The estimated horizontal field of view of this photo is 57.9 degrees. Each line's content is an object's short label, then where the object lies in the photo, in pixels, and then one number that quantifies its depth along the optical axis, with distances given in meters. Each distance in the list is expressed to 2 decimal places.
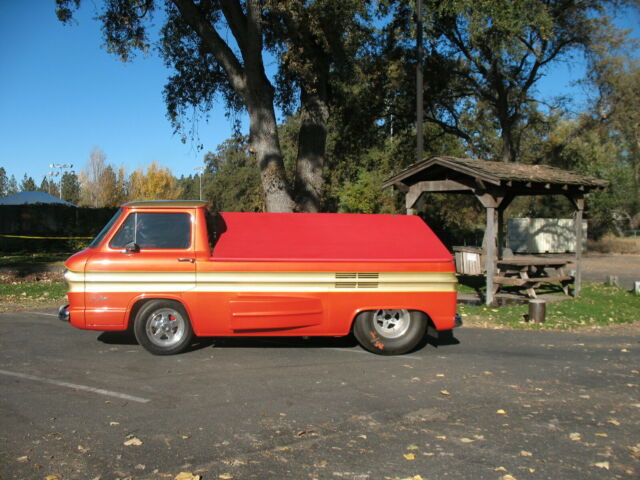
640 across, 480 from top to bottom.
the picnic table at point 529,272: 13.28
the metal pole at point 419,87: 17.17
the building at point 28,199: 32.66
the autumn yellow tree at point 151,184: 75.28
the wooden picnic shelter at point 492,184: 12.87
